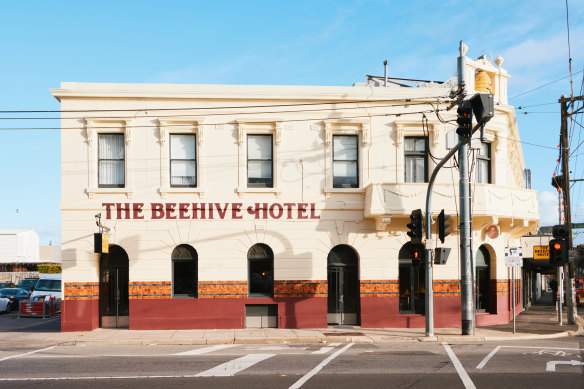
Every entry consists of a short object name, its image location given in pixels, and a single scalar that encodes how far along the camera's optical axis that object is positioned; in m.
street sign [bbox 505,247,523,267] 19.44
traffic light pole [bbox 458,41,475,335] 18.58
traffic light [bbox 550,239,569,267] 21.56
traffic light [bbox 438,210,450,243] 18.28
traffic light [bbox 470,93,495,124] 13.58
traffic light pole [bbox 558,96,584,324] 23.16
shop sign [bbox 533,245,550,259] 23.44
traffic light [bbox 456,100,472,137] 14.98
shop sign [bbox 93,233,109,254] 19.06
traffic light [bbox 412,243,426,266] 18.31
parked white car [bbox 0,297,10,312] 29.25
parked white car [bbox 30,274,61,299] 29.77
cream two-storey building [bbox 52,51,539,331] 20.59
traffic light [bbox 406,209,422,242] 18.11
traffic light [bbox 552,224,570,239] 21.75
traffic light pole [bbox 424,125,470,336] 18.41
